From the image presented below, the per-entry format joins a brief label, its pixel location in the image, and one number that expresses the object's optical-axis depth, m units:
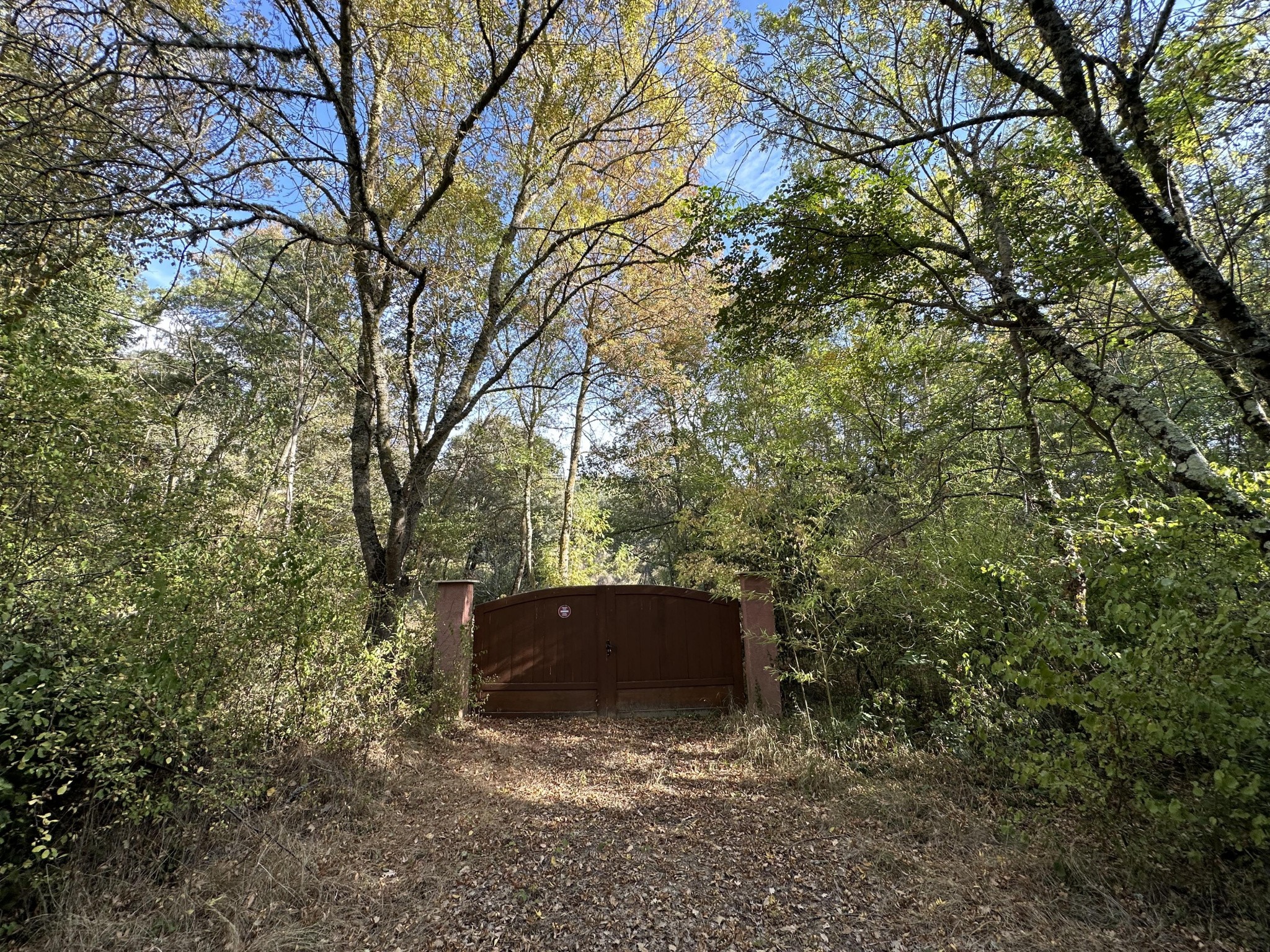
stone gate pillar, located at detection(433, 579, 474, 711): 5.92
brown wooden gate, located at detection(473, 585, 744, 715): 6.94
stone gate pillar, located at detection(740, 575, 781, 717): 6.16
